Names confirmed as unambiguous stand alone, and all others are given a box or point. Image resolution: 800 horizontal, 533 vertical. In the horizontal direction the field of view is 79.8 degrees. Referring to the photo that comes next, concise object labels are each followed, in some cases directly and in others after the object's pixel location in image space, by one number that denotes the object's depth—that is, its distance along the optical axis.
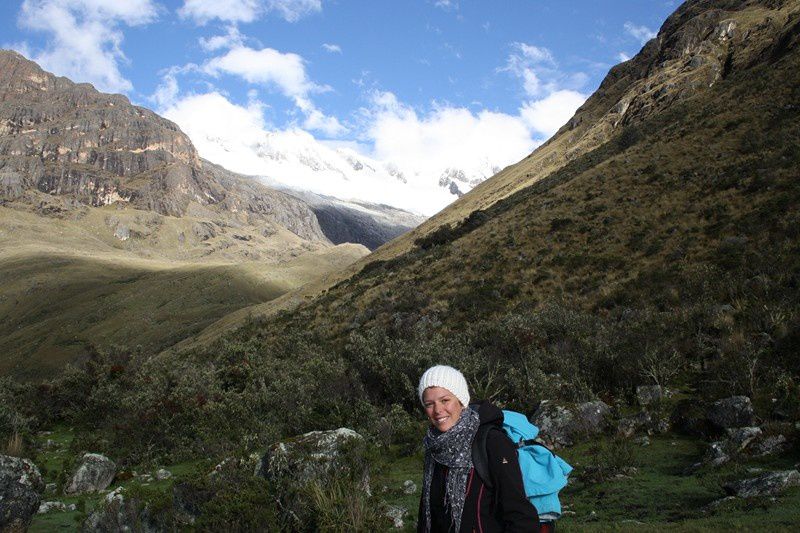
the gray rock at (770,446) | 7.59
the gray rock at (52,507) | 9.60
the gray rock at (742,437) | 7.82
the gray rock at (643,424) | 9.83
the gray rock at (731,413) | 8.53
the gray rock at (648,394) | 10.98
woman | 3.61
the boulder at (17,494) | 7.58
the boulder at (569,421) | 10.12
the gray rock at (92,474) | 10.94
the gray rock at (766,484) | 6.22
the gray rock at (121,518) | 7.24
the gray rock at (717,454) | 7.66
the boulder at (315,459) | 7.68
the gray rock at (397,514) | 7.49
